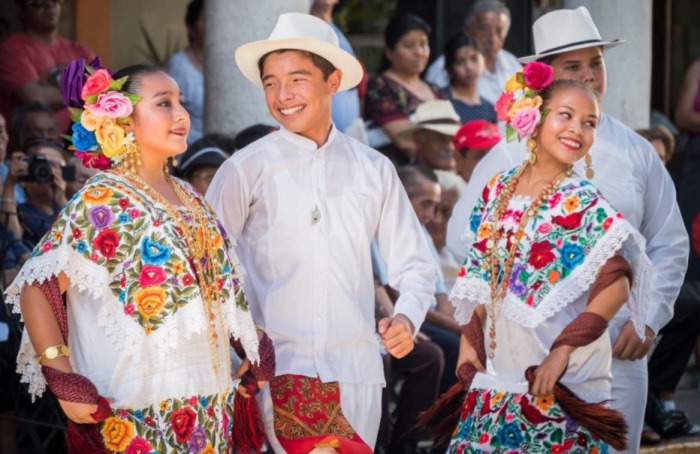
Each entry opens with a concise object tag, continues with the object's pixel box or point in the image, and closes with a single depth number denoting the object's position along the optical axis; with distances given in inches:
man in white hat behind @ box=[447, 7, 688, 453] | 473.9
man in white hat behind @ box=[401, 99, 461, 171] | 697.7
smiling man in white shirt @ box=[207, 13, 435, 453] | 417.1
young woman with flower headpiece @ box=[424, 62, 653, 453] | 405.6
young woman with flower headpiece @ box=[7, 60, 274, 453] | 357.5
